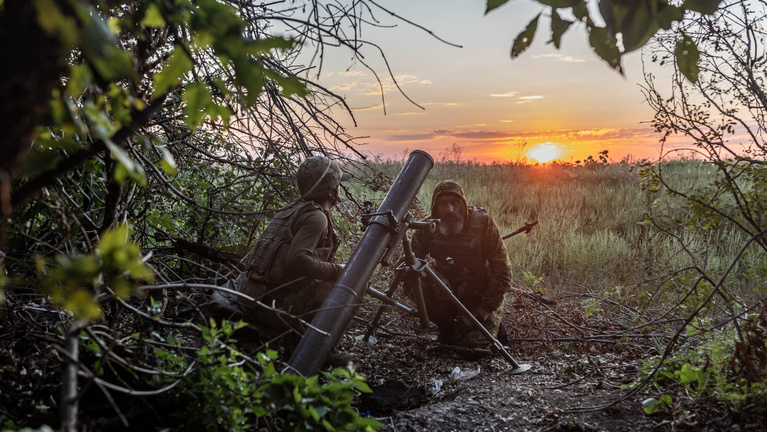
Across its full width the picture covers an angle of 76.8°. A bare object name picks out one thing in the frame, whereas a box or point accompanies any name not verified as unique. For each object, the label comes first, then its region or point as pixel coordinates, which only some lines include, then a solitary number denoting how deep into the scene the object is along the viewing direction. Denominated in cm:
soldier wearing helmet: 349
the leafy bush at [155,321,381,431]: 160
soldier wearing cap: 466
